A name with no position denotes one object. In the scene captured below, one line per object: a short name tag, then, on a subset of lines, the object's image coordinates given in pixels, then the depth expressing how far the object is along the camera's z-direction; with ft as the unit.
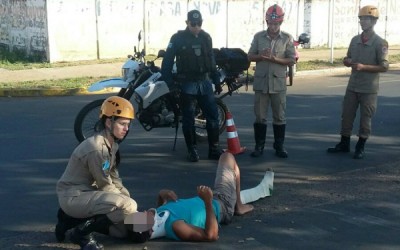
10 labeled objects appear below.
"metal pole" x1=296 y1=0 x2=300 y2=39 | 84.37
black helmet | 40.32
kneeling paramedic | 17.21
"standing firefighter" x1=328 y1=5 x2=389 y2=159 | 27.27
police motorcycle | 28.48
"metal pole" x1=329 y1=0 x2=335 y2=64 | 71.40
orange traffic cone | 28.40
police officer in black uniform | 27.02
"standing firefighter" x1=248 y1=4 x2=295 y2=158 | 27.27
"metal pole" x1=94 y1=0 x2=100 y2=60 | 66.33
